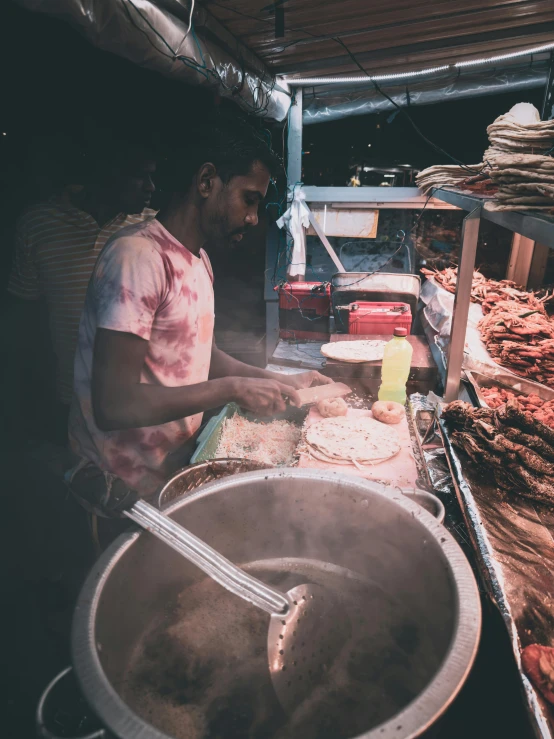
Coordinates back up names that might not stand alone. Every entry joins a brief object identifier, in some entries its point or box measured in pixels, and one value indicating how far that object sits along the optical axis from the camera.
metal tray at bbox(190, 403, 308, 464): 2.37
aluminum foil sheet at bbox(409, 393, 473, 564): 1.85
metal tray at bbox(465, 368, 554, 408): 2.72
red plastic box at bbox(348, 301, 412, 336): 3.91
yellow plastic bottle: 2.96
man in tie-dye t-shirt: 1.69
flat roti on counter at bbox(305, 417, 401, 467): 2.22
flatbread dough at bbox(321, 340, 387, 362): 3.23
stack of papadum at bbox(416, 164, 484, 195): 3.85
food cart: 1.00
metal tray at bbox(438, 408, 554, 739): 1.26
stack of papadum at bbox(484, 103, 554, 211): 1.76
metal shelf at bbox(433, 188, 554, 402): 1.95
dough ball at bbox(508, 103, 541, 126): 3.49
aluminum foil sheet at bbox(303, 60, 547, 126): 4.89
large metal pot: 0.80
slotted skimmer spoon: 0.98
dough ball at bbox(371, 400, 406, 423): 2.57
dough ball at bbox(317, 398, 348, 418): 2.65
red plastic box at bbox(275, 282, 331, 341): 4.48
